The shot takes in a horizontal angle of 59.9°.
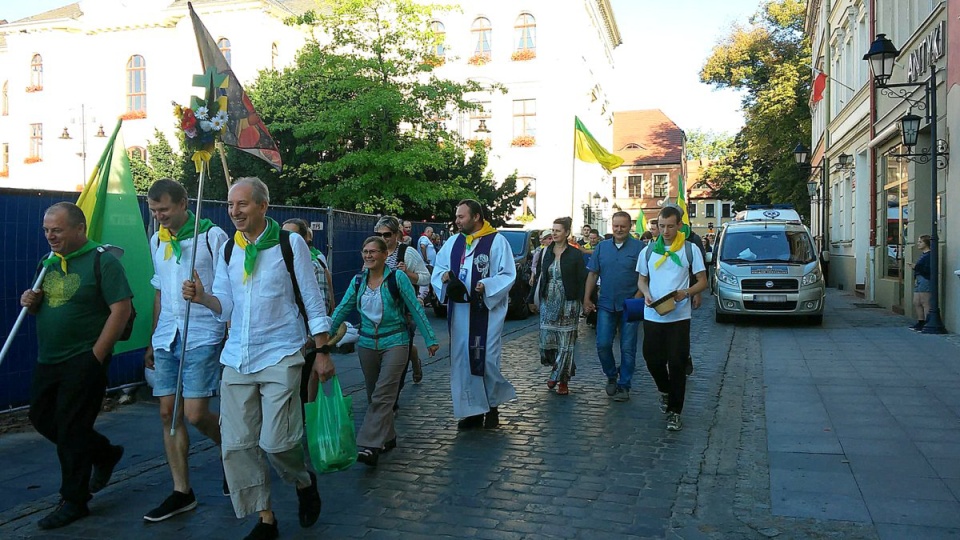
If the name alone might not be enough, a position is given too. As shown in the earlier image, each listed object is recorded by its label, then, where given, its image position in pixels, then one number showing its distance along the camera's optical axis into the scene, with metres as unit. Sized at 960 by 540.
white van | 15.00
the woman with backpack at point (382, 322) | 5.84
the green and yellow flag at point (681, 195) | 18.37
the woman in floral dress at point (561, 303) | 8.38
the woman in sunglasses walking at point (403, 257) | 7.14
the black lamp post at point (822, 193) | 30.19
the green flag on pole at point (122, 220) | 5.46
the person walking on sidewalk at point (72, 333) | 4.49
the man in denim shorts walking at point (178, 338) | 4.64
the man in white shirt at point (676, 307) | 6.77
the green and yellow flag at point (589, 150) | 18.22
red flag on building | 27.92
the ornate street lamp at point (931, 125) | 13.20
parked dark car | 16.80
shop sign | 13.64
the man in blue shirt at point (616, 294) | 8.17
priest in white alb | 6.64
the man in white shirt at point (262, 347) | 4.13
